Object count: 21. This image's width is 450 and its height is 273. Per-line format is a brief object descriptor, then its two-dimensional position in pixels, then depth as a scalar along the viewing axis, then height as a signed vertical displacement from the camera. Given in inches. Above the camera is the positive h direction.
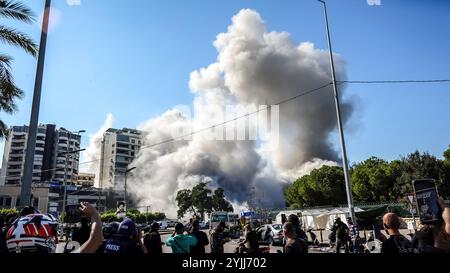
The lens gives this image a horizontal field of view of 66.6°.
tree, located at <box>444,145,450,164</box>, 1998.2 +317.5
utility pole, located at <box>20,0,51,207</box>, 344.8 +108.7
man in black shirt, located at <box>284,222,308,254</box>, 194.1 -14.9
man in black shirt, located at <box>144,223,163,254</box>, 291.7 -17.0
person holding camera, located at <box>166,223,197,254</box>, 260.7 -17.5
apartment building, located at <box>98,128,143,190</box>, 5064.0 +980.0
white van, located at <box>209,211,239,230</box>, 1759.7 +0.2
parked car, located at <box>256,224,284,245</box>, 944.3 -50.3
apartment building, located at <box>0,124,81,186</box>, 4065.0 +826.2
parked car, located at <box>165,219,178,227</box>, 2870.3 -37.3
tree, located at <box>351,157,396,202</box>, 2292.1 +219.9
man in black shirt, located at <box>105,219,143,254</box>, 166.2 -9.6
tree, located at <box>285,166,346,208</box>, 2711.6 +215.1
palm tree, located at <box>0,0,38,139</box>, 523.5 +280.4
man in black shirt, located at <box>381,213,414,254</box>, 171.3 -13.4
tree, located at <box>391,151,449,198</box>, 1897.1 +228.2
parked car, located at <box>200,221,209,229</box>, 2359.9 -50.9
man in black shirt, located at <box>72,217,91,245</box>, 229.6 -7.2
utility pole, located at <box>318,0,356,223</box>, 600.4 +151.3
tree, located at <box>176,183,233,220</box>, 3454.7 +170.8
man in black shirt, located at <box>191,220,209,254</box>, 299.3 -14.9
